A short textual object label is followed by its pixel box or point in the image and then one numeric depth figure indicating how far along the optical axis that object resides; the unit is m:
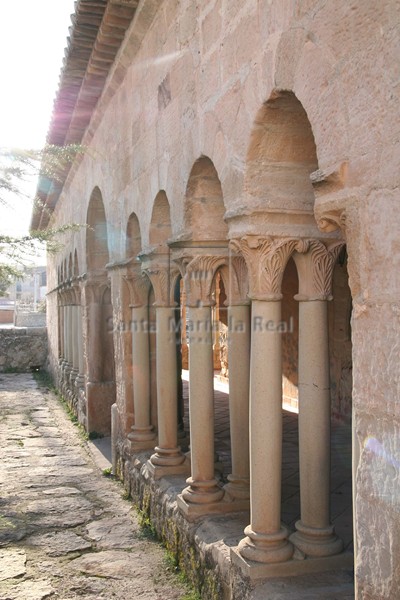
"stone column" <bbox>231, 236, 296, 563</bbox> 3.51
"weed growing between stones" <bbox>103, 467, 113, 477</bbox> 7.51
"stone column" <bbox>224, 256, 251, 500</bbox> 4.53
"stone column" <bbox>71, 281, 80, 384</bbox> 13.02
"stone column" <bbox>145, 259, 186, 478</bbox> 5.62
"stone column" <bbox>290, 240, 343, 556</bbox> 3.52
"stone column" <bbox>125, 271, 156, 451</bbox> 6.67
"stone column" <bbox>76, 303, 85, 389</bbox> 11.37
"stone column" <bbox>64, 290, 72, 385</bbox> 14.07
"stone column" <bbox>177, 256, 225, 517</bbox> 4.63
